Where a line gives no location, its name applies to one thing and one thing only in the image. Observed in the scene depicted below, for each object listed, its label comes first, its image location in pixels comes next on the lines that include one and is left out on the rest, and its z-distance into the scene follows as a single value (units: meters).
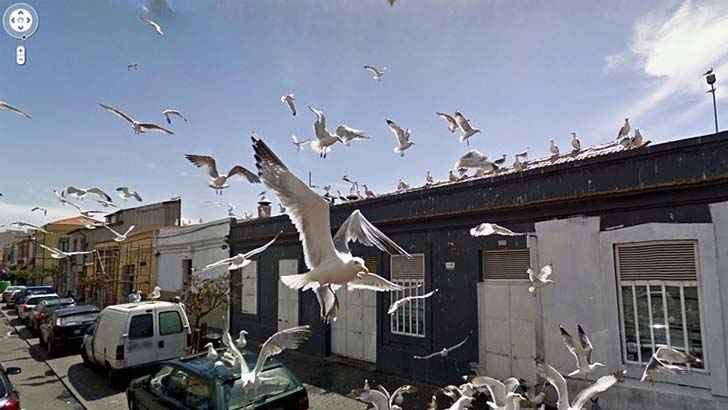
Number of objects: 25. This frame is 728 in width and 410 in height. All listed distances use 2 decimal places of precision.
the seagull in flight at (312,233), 4.43
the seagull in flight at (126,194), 9.33
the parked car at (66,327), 14.41
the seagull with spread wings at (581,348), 5.32
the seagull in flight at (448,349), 8.98
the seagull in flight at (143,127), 7.16
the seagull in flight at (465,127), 8.92
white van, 10.34
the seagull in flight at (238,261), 5.74
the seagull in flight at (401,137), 9.01
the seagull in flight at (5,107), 6.22
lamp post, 10.48
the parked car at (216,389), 5.68
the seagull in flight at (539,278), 6.17
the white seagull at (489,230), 6.37
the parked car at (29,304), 22.20
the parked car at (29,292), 26.67
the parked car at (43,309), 18.05
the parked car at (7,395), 5.75
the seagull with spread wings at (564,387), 3.80
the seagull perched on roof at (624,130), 8.94
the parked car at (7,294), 33.91
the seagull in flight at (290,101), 7.83
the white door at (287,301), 14.23
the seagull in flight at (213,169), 6.66
